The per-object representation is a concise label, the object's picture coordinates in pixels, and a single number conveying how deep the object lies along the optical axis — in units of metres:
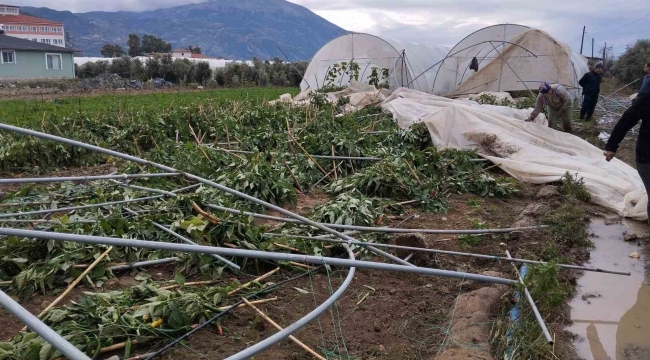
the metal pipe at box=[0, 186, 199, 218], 4.48
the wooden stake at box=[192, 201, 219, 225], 4.69
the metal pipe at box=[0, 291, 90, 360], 1.86
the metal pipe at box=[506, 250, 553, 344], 3.27
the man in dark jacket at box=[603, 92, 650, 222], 5.39
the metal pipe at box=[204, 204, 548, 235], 4.71
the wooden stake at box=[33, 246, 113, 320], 3.50
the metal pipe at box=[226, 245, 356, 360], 2.21
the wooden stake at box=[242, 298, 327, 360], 3.11
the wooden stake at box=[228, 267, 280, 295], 3.87
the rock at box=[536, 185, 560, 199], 7.00
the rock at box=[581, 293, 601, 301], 4.45
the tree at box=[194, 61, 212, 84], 36.78
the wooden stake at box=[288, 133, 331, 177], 7.78
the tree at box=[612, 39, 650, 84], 32.09
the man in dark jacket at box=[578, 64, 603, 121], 14.09
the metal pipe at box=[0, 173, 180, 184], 4.23
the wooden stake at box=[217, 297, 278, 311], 3.65
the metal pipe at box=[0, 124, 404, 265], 4.15
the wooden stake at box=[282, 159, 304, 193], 7.31
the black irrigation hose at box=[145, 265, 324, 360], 3.13
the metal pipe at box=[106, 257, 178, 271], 4.29
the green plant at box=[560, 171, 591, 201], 7.04
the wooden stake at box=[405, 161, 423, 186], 6.95
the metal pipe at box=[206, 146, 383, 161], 7.79
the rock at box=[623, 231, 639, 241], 5.78
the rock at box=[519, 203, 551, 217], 6.36
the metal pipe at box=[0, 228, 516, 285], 2.82
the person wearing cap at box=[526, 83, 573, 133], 10.38
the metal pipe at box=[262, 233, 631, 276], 4.20
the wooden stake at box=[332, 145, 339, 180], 7.70
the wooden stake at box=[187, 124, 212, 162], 7.74
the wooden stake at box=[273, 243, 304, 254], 4.50
